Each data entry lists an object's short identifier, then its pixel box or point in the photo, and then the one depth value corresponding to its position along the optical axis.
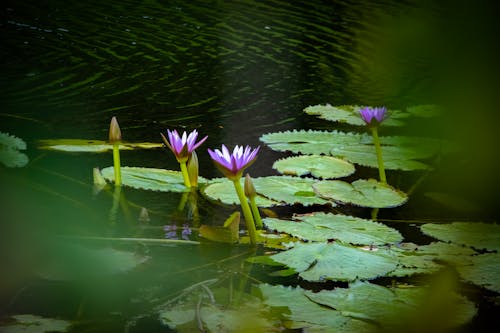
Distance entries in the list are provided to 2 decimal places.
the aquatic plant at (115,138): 7.11
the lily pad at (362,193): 7.14
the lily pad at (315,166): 7.33
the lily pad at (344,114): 7.94
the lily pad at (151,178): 7.15
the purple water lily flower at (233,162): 6.81
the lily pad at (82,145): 7.39
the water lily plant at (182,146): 7.08
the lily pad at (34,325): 6.42
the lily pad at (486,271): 6.62
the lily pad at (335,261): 6.68
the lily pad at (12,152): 7.25
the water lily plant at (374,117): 7.17
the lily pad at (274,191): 7.10
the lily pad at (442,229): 6.81
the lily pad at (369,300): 6.50
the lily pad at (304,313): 6.46
